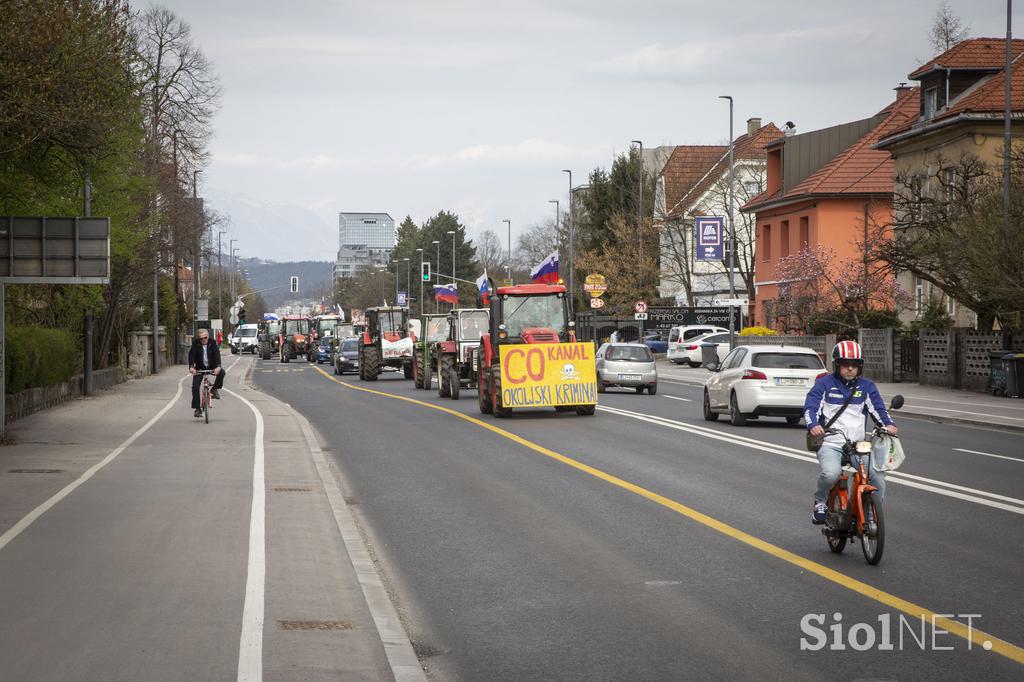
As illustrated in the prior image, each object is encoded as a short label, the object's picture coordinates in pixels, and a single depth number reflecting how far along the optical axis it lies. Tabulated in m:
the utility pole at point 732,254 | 49.41
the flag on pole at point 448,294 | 58.84
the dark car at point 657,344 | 69.62
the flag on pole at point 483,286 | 35.21
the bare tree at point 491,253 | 160.64
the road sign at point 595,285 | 61.12
